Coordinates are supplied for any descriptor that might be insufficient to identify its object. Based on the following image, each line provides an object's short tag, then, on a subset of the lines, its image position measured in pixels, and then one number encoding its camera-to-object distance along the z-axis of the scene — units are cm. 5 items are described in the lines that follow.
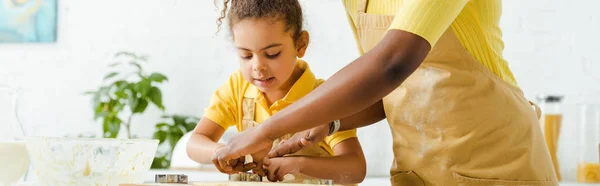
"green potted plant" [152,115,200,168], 331
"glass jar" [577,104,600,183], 283
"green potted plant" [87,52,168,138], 336
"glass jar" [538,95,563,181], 282
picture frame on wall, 378
